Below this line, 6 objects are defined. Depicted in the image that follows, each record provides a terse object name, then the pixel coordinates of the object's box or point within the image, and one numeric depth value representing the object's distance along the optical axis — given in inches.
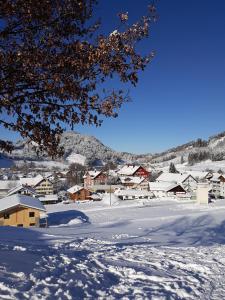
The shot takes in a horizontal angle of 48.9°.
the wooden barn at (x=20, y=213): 891.0
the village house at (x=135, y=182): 2650.6
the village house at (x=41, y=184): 2467.8
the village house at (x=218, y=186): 2101.4
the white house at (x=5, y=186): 2283.5
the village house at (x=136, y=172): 3153.3
